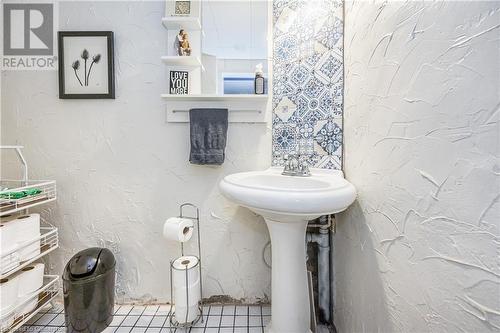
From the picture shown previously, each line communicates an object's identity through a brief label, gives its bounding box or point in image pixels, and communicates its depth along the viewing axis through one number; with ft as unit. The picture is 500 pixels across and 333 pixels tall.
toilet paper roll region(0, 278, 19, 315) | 3.21
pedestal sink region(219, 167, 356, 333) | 2.56
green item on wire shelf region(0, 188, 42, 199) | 3.34
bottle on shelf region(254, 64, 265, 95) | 4.03
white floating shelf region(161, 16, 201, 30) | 3.95
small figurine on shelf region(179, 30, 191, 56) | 4.08
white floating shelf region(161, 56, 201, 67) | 3.95
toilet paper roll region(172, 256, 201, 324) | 3.74
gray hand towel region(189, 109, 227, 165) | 4.03
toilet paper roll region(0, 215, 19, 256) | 3.24
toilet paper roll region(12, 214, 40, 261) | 3.51
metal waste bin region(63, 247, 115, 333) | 3.54
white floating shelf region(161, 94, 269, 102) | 3.98
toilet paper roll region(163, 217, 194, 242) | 3.75
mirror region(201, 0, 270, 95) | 4.22
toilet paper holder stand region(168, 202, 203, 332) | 3.84
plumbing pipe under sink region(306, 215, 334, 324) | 3.94
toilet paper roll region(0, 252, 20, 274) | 3.20
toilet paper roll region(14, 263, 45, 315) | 3.51
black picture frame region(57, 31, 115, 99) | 4.18
